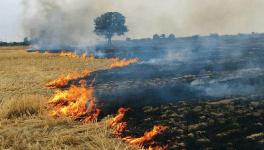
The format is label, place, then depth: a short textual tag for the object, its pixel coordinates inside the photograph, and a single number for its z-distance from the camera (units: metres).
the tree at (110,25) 98.38
